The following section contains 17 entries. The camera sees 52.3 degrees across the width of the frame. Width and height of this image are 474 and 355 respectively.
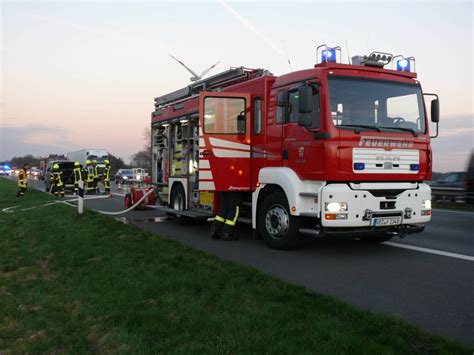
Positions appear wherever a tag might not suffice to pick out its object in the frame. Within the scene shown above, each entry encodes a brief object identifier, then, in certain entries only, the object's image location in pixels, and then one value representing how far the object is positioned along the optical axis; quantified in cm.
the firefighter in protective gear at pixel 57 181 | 2442
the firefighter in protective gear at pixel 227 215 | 946
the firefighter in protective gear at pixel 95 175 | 2472
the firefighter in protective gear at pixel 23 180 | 2215
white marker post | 1279
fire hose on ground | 1282
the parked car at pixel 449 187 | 1938
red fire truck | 730
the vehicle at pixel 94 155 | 4106
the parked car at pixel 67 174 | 2647
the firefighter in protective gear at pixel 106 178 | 2480
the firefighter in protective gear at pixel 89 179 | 2411
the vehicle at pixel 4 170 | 8975
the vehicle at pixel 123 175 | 4286
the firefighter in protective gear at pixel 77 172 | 2158
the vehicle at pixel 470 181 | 1547
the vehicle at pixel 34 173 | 6155
